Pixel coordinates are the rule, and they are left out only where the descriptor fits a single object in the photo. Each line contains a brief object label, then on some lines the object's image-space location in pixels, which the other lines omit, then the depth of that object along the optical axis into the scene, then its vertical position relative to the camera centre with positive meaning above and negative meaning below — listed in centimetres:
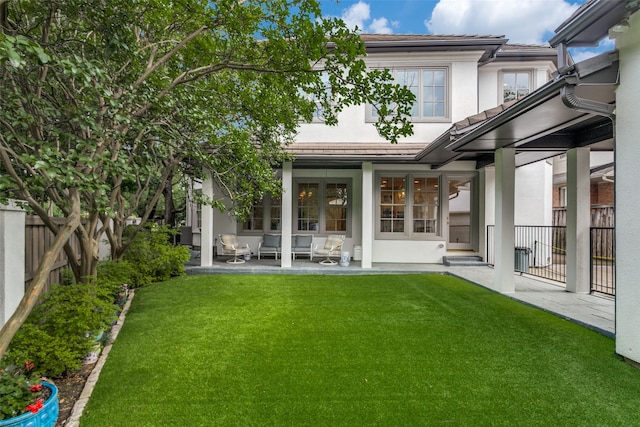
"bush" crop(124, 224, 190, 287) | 723 -90
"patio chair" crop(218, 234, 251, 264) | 909 -83
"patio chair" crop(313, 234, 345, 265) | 918 -86
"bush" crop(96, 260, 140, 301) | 543 -95
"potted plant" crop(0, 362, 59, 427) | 214 -131
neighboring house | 1052 +132
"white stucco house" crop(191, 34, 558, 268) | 941 +152
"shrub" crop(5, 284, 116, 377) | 299 -113
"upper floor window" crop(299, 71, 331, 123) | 1004 +332
